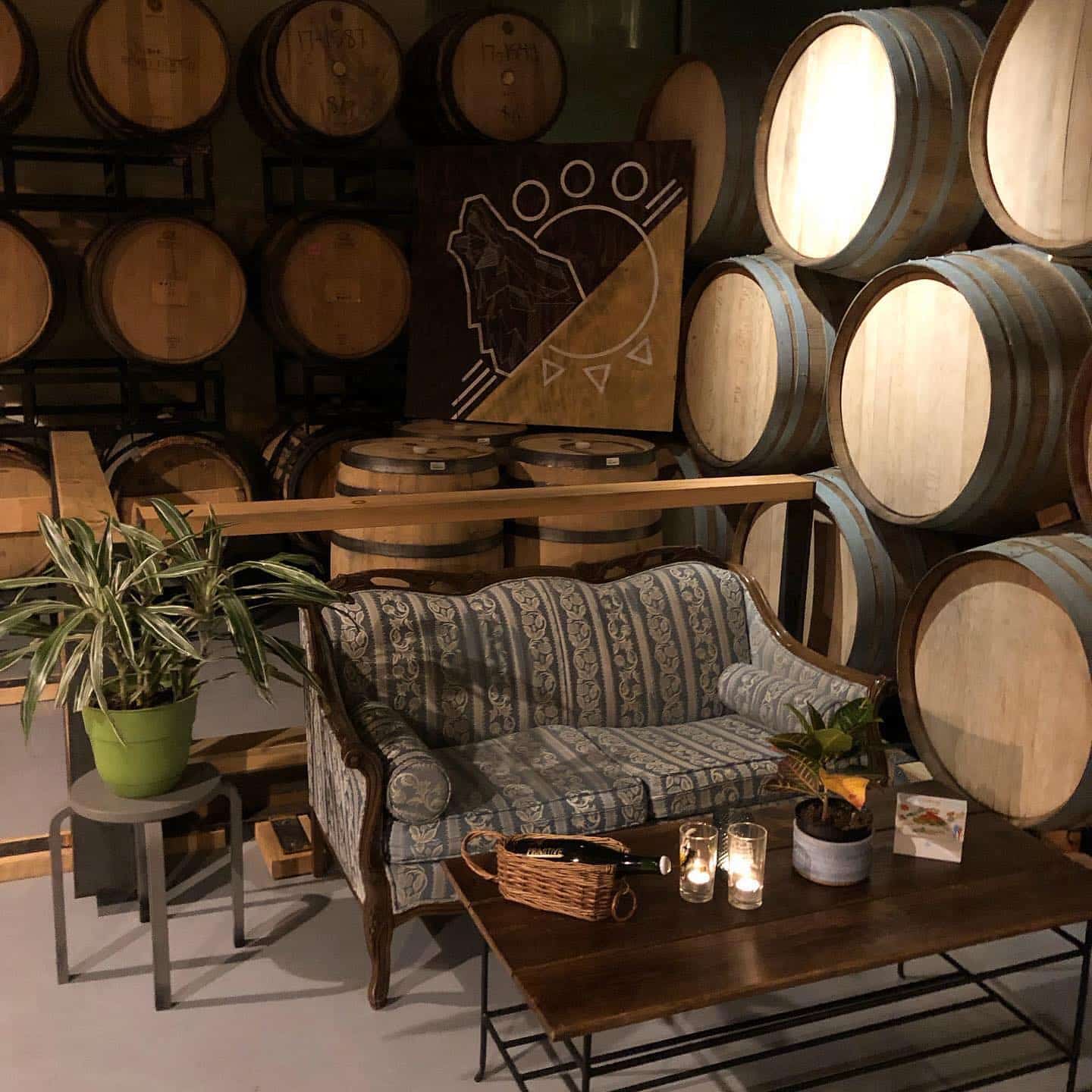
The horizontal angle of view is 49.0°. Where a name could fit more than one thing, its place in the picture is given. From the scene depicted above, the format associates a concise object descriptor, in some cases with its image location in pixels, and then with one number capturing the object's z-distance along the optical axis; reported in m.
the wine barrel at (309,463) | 4.87
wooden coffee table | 1.86
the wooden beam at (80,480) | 3.05
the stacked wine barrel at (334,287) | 4.85
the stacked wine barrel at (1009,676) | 2.65
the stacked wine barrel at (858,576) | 3.41
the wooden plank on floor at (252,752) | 3.12
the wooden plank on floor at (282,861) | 3.00
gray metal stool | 2.40
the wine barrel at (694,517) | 4.33
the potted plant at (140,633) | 2.31
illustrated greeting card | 2.26
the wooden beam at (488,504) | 2.89
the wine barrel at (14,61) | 4.34
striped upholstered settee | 2.48
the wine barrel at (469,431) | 4.52
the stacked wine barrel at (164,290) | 4.58
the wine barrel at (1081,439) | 2.57
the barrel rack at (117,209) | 4.71
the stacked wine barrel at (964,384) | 2.85
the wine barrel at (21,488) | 4.55
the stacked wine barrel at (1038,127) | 2.61
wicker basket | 2.02
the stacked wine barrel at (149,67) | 4.43
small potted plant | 2.13
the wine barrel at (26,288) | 4.44
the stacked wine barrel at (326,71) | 4.66
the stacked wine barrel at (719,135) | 4.11
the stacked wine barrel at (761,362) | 3.73
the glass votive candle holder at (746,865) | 2.08
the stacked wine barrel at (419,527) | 3.54
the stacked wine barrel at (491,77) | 4.82
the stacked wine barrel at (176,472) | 4.71
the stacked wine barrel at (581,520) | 3.66
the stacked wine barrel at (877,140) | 3.18
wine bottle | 2.05
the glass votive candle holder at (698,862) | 2.09
